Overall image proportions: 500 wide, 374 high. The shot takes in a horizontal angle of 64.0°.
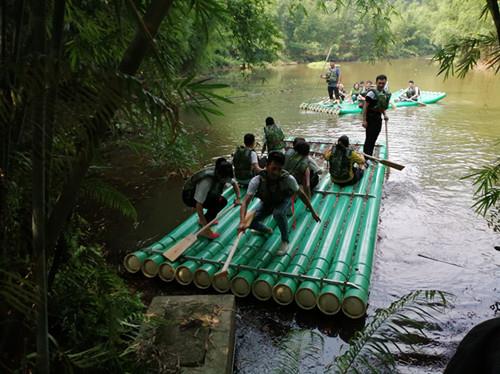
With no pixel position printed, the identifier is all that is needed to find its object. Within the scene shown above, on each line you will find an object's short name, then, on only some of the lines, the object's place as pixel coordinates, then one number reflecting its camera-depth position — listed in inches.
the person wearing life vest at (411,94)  643.5
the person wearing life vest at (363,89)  587.8
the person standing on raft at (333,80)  627.2
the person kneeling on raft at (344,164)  265.3
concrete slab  124.3
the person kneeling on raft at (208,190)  197.5
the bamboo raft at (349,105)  603.5
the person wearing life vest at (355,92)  636.1
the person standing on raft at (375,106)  305.0
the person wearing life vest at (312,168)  247.6
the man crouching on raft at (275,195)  193.0
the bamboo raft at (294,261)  164.7
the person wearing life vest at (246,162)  266.1
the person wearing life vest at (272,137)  320.8
